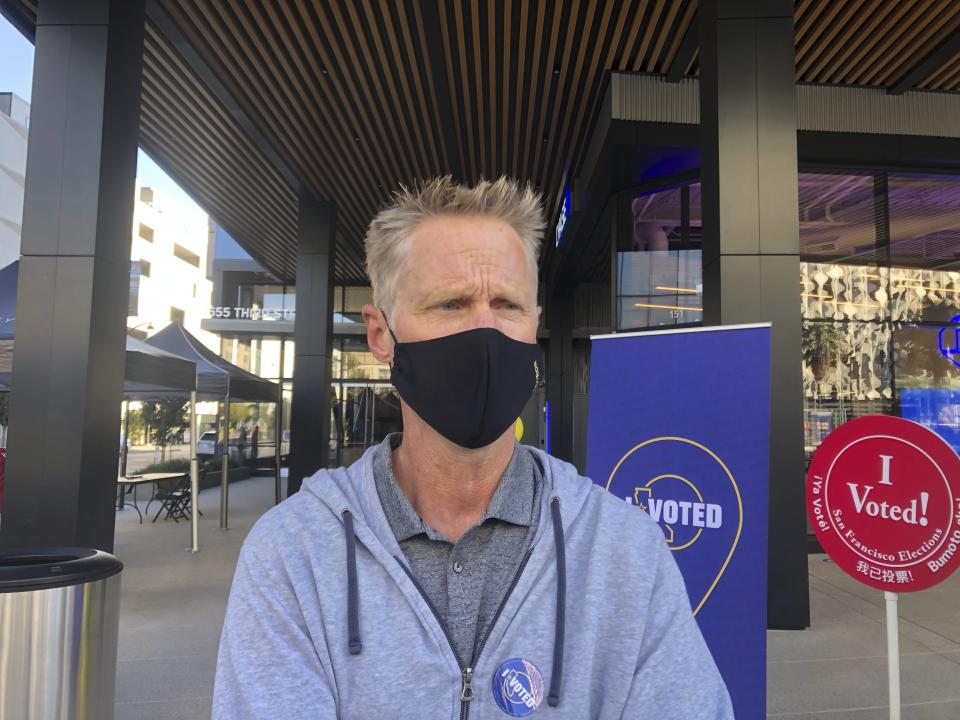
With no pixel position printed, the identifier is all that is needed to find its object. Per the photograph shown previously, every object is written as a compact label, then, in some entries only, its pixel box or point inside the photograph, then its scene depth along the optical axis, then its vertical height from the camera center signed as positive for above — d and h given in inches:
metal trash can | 89.1 -34.6
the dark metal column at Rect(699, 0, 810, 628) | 155.9 +50.1
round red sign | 89.7 -13.0
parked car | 597.6 -38.7
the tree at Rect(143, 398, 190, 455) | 544.1 -13.6
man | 38.3 -10.1
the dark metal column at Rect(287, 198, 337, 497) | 379.6 +42.2
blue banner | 101.5 -8.7
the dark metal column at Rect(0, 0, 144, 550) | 148.3 +26.7
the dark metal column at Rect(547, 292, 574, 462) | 595.8 +28.7
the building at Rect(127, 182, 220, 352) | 1270.9 +344.2
